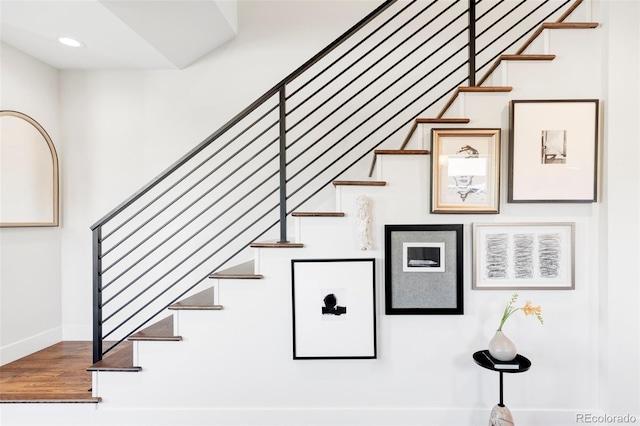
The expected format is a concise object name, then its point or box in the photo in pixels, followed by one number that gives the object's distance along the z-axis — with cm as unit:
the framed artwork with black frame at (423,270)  202
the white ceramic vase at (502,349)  182
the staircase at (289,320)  203
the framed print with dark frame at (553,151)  197
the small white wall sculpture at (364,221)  198
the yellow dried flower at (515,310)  184
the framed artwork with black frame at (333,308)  202
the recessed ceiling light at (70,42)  246
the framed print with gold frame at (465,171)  198
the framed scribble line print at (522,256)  201
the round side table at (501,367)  177
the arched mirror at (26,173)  254
